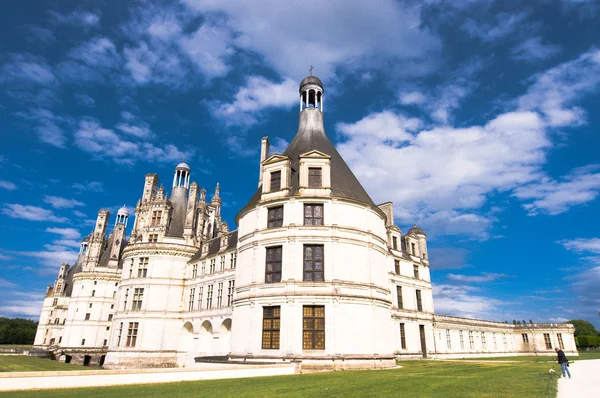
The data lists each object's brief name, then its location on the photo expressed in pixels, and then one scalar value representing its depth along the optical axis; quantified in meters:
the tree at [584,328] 117.25
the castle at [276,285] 24.62
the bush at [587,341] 87.88
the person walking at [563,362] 16.93
